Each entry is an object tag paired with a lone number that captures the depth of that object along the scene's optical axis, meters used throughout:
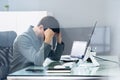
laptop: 2.22
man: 2.24
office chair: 2.38
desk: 1.62
